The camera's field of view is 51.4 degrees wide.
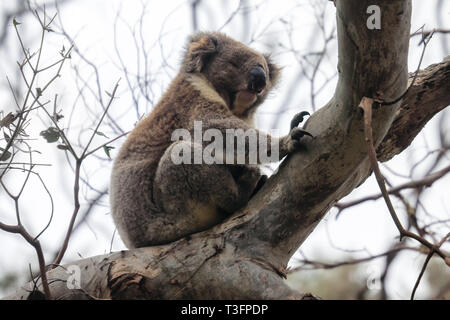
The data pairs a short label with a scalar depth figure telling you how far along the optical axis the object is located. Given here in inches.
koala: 147.0
